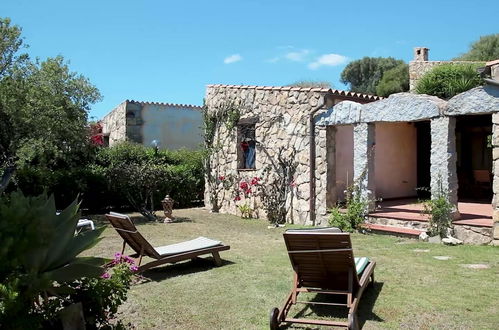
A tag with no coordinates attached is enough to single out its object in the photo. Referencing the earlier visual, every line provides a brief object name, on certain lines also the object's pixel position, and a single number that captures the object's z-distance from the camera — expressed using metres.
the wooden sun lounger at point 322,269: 4.71
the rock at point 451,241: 9.07
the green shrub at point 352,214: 10.80
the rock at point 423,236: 9.59
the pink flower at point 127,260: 5.74
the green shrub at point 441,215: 9.41
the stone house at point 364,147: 9.60
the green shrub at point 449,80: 13.65
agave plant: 2.70
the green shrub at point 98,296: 3.30
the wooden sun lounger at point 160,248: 6.74
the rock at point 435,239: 9.38
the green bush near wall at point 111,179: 14.29
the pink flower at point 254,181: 13.45
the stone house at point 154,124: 21.09
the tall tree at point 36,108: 11.21
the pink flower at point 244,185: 13.84
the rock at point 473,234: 9.05
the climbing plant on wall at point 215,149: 15.21
